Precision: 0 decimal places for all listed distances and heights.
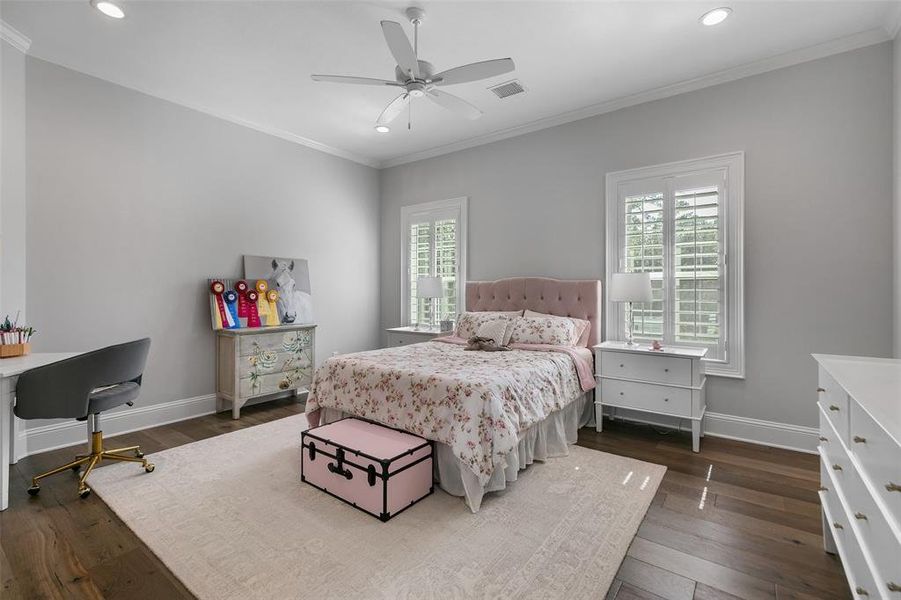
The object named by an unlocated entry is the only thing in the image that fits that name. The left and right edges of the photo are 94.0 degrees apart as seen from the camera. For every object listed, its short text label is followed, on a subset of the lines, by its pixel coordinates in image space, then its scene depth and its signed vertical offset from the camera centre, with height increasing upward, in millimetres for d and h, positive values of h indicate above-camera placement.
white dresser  1134 -570
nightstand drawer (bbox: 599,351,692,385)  3365 -583
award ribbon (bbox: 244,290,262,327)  4559 -134
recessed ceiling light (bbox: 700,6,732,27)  2790 +1911
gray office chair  2523 -569
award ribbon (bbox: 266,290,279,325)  4773 -83
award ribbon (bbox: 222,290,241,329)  4438 -77
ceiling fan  2486 +1471
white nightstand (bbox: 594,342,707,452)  3318 -687
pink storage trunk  2354 -1001
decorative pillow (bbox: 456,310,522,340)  4316 -229
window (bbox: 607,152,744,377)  3574 +448
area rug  1859 -1247
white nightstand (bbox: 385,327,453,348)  5039 -455
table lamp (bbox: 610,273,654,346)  3588 +88
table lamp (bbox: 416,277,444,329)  5172 +123
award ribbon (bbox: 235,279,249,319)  4496 +8
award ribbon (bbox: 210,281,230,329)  4328 -96
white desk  2426 -606
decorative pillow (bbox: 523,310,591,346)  4078 -275
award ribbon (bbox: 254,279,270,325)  4684 -48
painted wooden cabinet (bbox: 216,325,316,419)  4262 -692
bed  2459 -696
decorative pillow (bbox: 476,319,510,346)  3993 -313
